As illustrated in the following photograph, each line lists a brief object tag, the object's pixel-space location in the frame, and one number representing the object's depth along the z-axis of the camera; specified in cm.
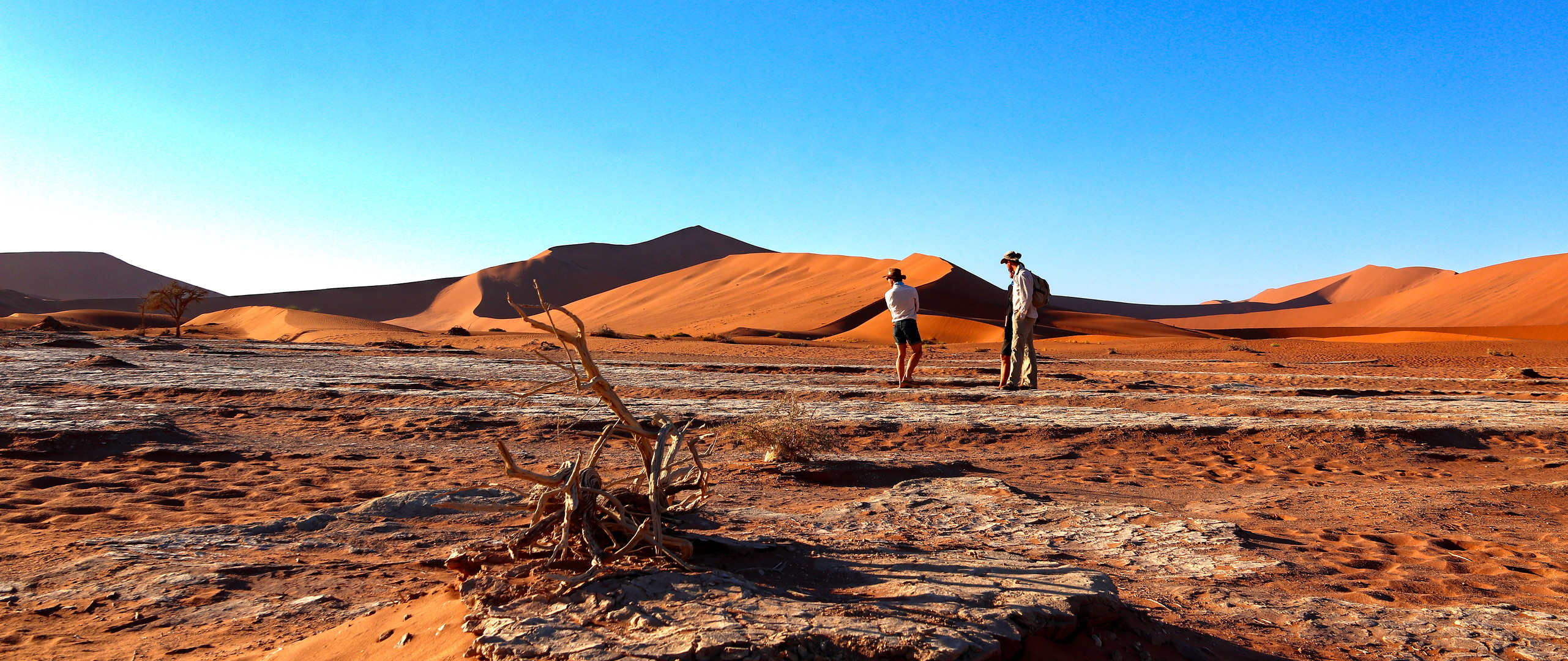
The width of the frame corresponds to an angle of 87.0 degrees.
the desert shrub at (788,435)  622
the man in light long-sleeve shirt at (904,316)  1097
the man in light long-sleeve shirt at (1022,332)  1036
